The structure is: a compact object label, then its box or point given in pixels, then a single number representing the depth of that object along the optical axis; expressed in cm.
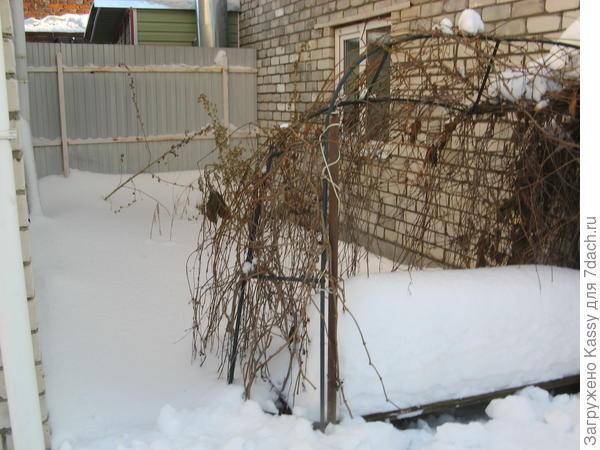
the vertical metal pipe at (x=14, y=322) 212
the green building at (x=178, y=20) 977
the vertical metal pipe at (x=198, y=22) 982
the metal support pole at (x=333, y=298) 257
